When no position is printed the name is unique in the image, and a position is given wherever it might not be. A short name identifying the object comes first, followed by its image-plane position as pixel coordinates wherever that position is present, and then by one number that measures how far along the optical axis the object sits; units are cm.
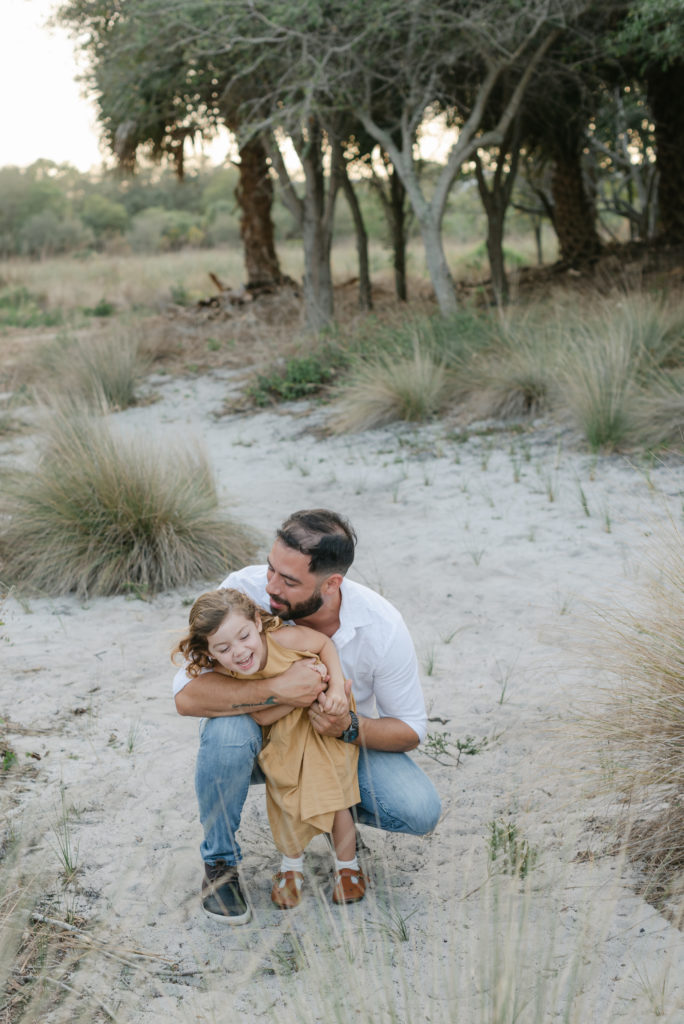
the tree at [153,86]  1045
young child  247
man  255
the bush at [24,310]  1658
